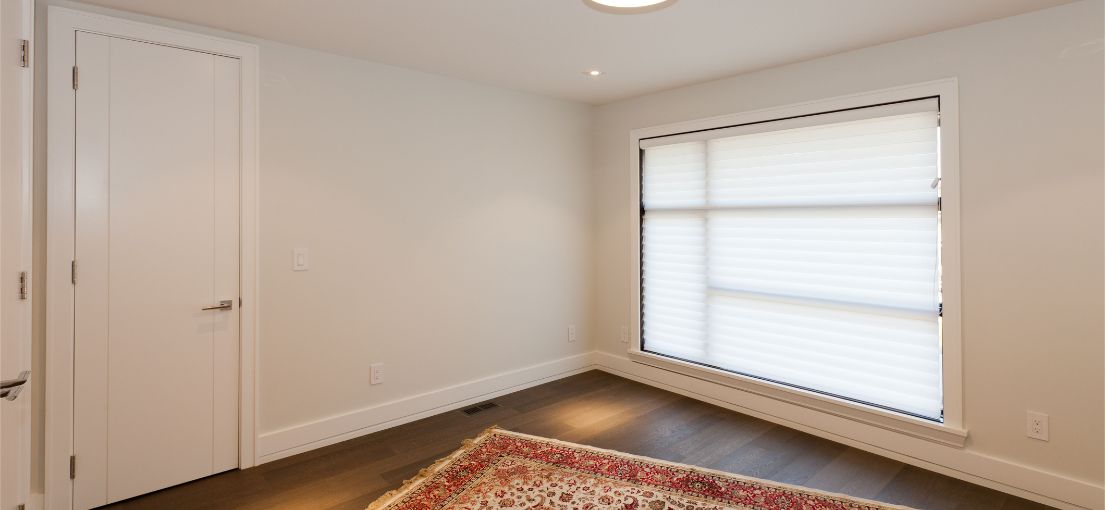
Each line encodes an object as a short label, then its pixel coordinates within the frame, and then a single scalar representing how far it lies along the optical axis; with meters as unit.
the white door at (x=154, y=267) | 2.49
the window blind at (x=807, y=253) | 2.97
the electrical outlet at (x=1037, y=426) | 2.57
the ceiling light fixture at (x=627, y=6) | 2.22
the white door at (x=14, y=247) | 1.62
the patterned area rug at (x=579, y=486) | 2.53
